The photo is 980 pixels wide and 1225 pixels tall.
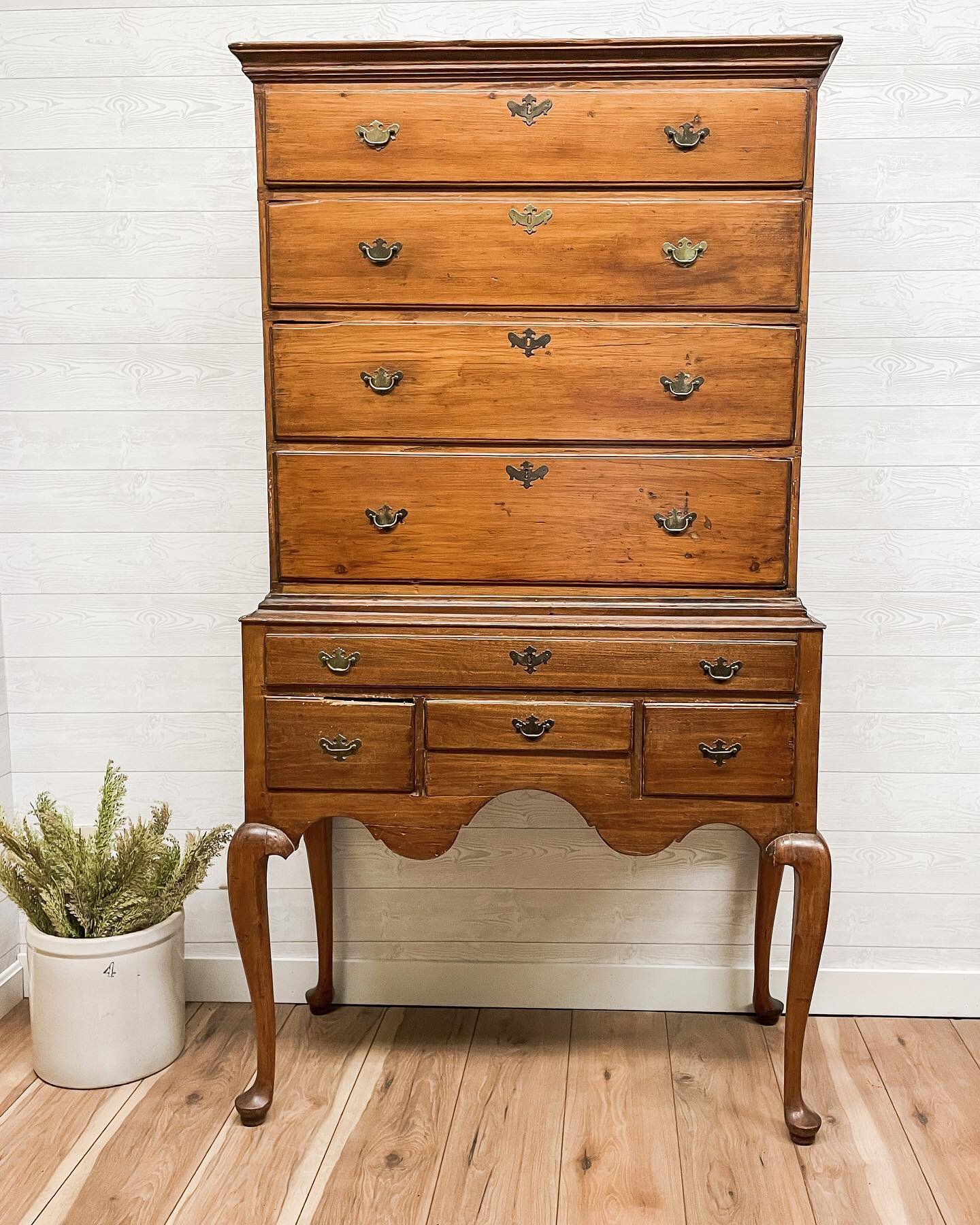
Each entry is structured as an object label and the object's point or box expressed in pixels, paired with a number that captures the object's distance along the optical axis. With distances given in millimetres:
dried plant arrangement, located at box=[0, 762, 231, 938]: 2221
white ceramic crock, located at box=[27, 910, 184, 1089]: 2189
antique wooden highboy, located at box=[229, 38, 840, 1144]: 1897
